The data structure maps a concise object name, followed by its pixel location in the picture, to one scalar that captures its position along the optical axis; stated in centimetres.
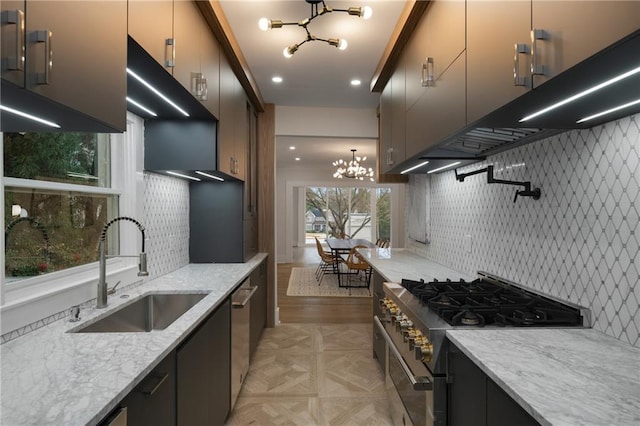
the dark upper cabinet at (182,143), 236
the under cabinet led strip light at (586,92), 91
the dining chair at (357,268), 596
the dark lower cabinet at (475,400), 96
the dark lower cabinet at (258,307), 309
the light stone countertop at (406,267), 249
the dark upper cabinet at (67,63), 79
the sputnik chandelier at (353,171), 763
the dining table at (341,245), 666
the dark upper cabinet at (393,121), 249
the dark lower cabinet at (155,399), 102
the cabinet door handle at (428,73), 185
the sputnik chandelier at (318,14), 196
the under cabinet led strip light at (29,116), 95
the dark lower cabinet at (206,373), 144
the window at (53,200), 136
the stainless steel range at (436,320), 138
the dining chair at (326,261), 680
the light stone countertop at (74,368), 81
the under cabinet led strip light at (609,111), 111
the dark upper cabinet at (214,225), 311
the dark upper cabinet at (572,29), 74
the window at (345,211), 1190
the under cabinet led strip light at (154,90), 159
